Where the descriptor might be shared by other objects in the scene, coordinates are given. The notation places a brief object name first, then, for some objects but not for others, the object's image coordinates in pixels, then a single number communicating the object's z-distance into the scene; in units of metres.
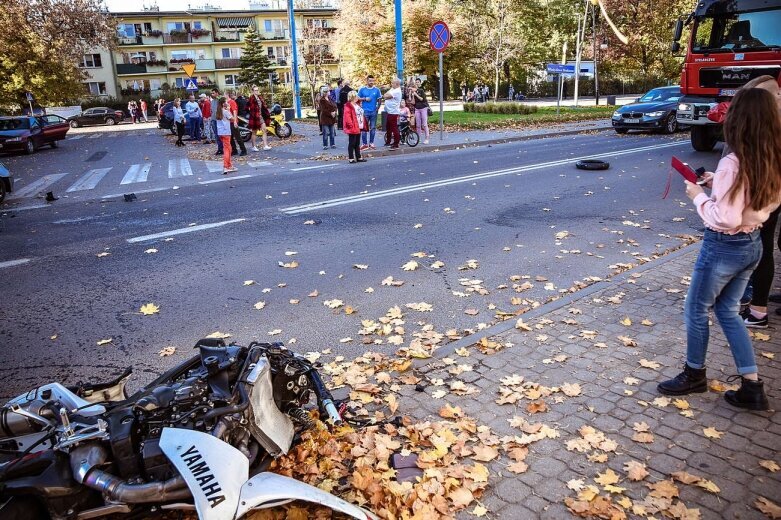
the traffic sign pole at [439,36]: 18.09
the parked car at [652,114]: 20.52
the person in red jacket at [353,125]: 15.55
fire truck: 13.83
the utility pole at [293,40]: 34.72
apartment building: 68.06
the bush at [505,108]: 32.22
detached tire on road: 13.12
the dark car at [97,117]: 48.25
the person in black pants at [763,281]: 4.69
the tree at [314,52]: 56.12
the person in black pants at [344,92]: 20.78
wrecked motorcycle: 2.48
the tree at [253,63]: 63.09
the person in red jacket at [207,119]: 23.00
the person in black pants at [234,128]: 16.64
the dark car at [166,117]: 30.50
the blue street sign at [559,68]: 27.94
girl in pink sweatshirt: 3.37
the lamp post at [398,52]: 22.01
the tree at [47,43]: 34.94
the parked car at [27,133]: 23.52
